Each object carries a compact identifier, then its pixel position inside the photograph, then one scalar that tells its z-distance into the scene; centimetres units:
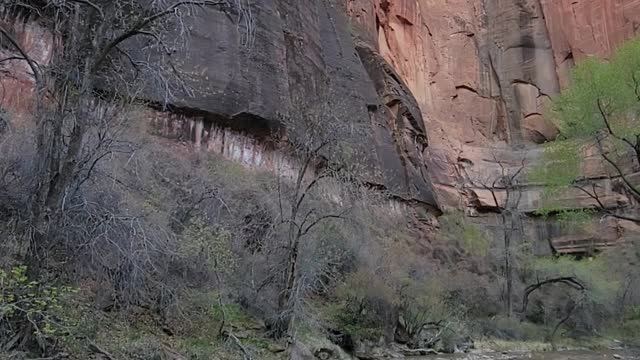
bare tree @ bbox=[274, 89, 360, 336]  1325
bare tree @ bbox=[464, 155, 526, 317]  2639
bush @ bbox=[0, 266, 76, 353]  698
